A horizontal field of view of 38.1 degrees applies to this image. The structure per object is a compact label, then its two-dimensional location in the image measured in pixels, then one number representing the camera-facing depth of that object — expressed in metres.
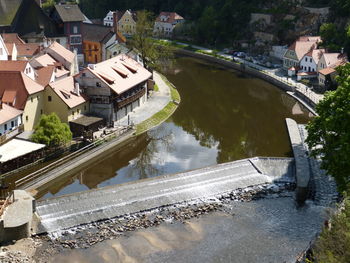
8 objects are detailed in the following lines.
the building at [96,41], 91.88
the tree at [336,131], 39.12
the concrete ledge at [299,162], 45.09
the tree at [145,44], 82.62
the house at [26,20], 88.38
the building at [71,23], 91.94
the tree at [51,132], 50.81
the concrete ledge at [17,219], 36.75
